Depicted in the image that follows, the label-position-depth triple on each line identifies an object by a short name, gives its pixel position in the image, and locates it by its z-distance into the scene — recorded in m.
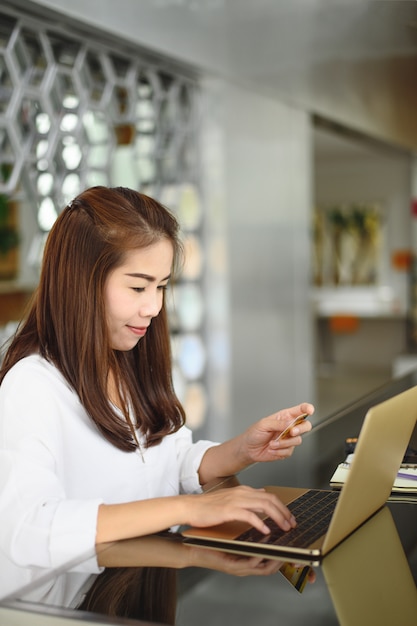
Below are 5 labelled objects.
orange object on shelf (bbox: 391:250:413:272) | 10.13
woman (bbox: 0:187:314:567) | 1.25
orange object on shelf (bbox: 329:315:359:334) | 10.58
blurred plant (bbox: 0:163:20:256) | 4.53
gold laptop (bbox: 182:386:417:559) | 1.11
